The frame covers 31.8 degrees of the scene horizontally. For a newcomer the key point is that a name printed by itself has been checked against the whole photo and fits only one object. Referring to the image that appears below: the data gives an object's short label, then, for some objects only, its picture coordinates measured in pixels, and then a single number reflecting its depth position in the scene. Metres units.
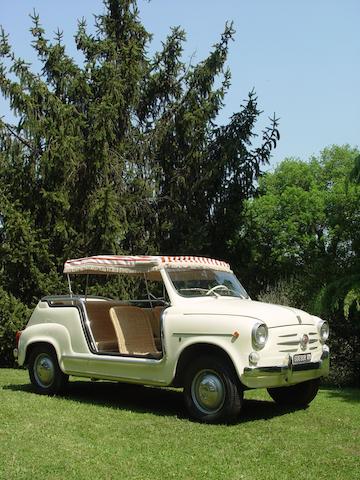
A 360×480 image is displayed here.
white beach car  7.55
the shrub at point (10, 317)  15.88
